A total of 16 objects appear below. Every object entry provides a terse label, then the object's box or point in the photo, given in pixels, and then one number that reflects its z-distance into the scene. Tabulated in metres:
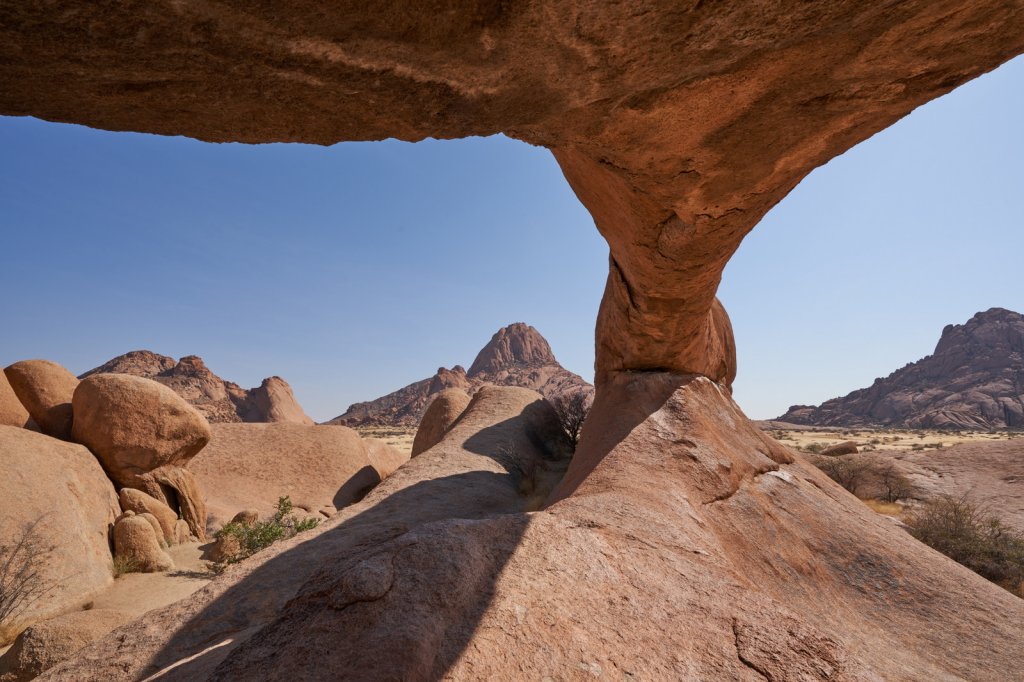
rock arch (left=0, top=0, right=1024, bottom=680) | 1.74
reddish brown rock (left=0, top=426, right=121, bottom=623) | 7.00
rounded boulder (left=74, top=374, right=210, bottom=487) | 10.05
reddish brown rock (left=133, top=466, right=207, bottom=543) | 10.68
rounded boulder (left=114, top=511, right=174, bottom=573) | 8.52
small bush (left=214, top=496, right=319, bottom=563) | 9.20
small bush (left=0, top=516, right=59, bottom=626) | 6.16
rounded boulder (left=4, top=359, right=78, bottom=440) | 10.25
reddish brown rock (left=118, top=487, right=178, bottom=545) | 9.80
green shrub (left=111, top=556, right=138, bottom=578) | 8.19
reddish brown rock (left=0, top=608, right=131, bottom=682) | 4.80
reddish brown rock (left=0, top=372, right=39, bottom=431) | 9.45
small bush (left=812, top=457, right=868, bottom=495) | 13.41
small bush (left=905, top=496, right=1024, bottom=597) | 8.24
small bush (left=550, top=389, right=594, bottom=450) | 13.23
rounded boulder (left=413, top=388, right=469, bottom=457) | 14.27
